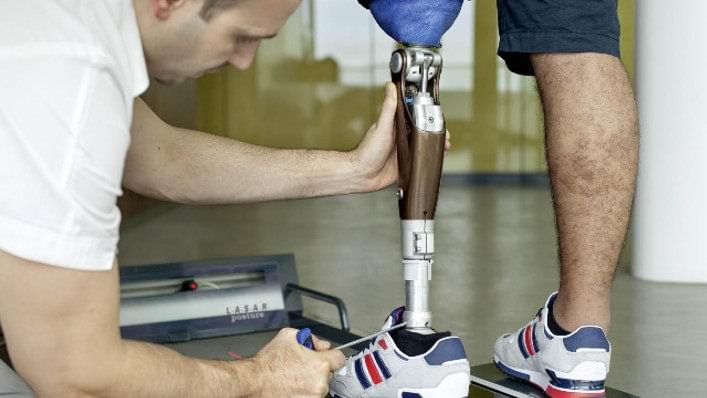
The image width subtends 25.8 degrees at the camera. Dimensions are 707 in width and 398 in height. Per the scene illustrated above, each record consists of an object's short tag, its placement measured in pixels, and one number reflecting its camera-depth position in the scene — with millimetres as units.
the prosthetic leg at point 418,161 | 2248
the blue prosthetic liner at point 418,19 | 2300
